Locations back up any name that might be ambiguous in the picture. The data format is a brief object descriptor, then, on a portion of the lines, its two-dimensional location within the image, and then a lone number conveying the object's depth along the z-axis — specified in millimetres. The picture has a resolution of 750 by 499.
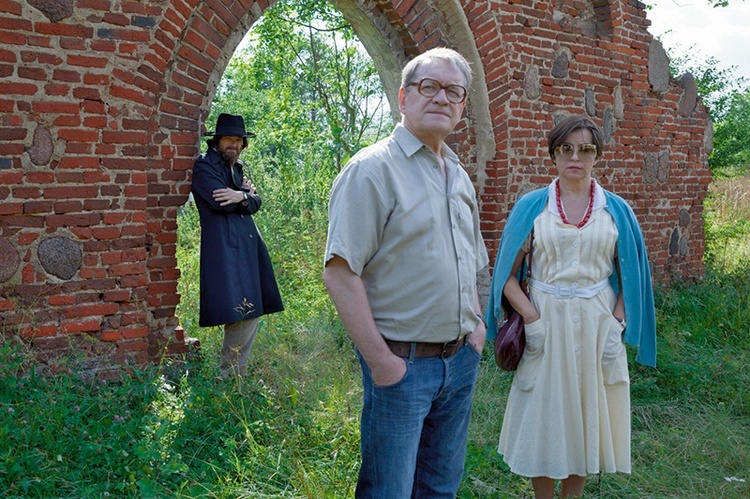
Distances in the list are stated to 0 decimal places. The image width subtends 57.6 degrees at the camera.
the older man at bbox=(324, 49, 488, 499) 2223
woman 3227
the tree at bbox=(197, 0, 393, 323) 8156
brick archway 4094
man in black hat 4590
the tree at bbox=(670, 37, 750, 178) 12711
